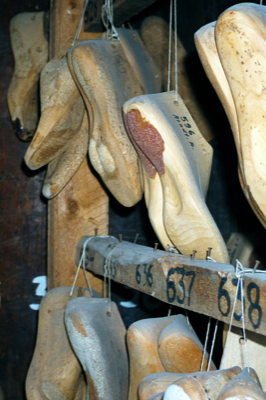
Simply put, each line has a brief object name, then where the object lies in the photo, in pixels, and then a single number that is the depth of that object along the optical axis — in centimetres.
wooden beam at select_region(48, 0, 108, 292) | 114
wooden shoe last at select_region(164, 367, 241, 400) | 50
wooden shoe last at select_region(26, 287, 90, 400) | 97
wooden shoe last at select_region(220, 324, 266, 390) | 65
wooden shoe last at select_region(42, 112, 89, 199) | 109
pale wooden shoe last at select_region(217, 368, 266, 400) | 47
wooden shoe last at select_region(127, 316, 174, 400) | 75
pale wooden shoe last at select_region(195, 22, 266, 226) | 65
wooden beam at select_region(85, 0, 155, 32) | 103
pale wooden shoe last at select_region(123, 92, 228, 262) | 72
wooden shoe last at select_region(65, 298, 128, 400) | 86
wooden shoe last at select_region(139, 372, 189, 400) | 60
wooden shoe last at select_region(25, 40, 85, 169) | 107
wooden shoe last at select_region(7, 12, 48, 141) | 128
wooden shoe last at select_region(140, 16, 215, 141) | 119
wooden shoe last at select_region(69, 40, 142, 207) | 91
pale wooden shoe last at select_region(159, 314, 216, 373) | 69
